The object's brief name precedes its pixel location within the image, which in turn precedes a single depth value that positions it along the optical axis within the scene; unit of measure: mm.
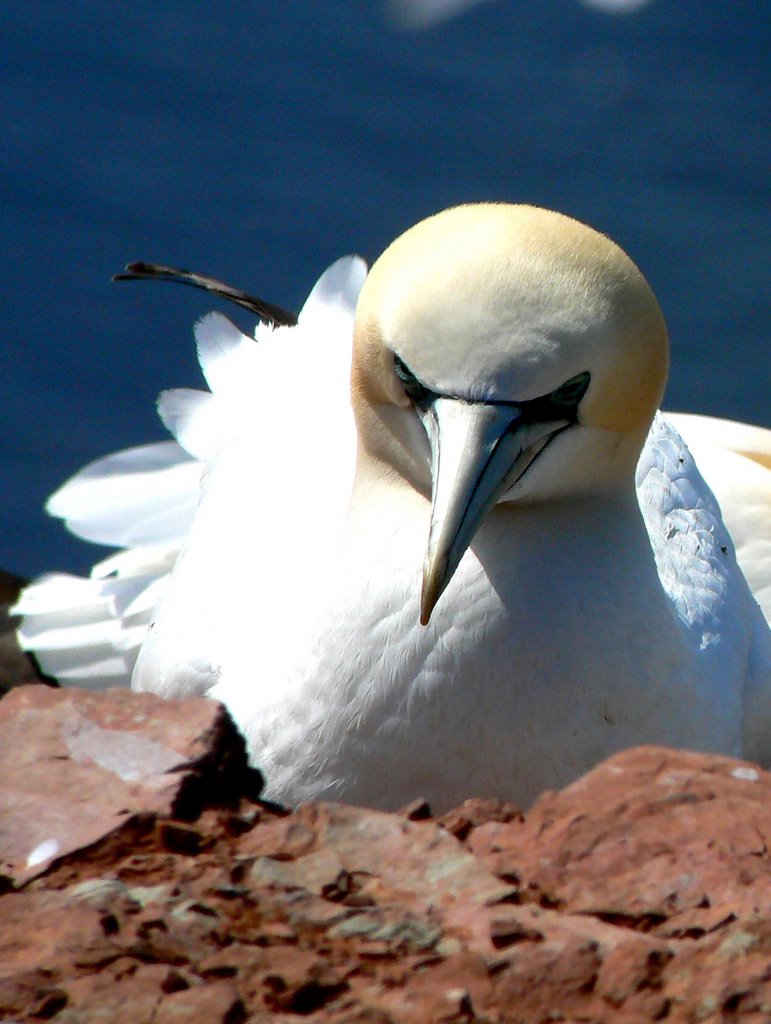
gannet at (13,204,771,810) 6379
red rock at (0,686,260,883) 4973
